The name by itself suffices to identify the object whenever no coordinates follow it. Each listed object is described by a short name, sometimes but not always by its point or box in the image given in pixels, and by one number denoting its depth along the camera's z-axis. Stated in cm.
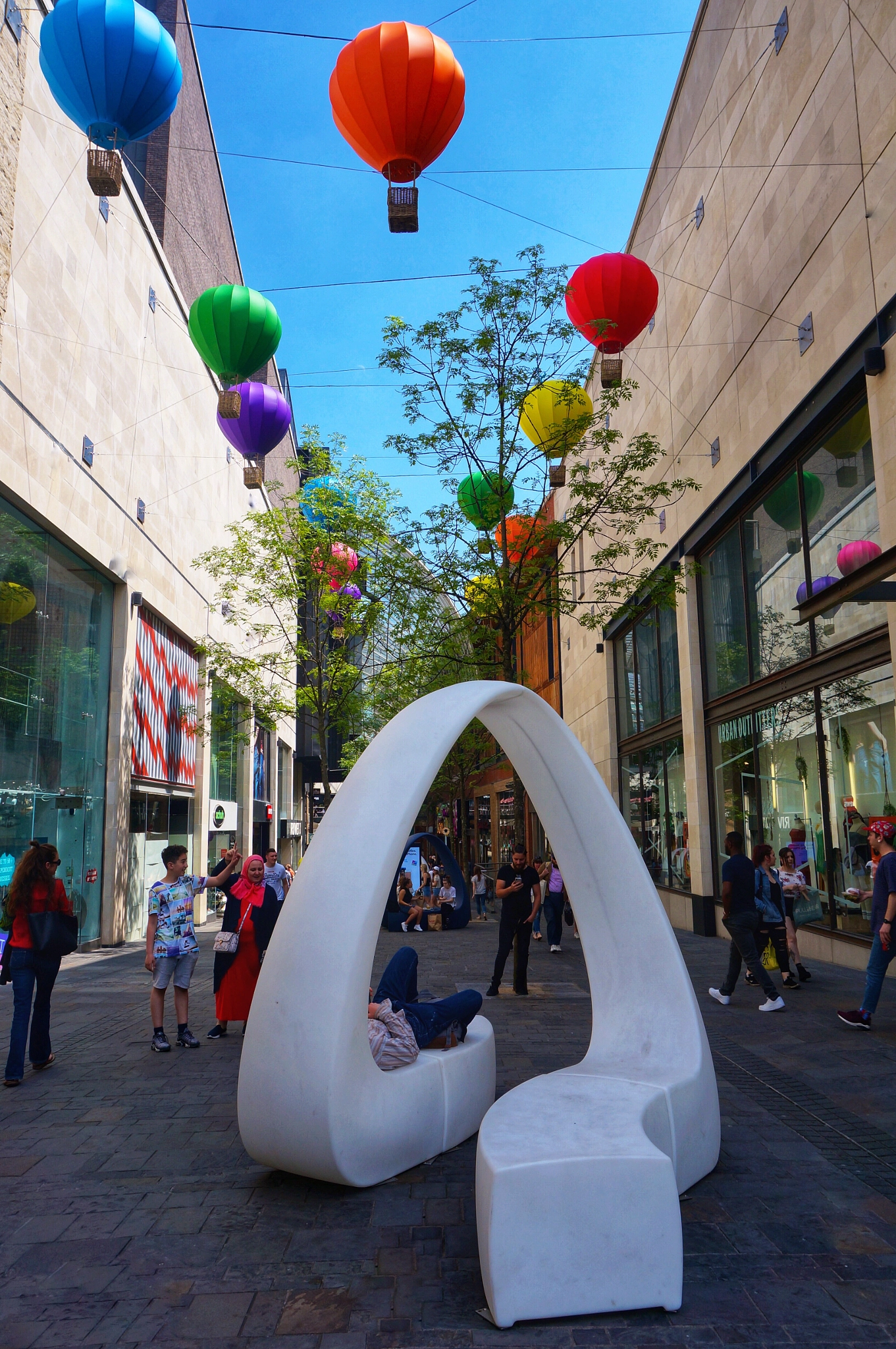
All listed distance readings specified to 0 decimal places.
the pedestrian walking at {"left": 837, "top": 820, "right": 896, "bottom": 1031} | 760
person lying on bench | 520
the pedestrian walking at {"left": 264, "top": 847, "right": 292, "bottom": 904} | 993
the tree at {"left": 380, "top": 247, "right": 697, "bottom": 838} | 1480
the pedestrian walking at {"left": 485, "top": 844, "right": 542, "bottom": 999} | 1076
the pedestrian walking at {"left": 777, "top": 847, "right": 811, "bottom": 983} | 1075
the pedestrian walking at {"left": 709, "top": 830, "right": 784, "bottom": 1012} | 922
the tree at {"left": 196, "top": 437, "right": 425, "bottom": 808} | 2181
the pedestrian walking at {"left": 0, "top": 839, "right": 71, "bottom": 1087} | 703
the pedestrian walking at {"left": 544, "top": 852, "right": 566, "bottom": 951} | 1608
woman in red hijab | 823
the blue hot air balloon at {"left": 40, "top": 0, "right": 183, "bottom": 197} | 1088
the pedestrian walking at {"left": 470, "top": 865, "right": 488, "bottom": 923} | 2495
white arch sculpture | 353
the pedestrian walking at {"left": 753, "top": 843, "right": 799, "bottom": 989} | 998
